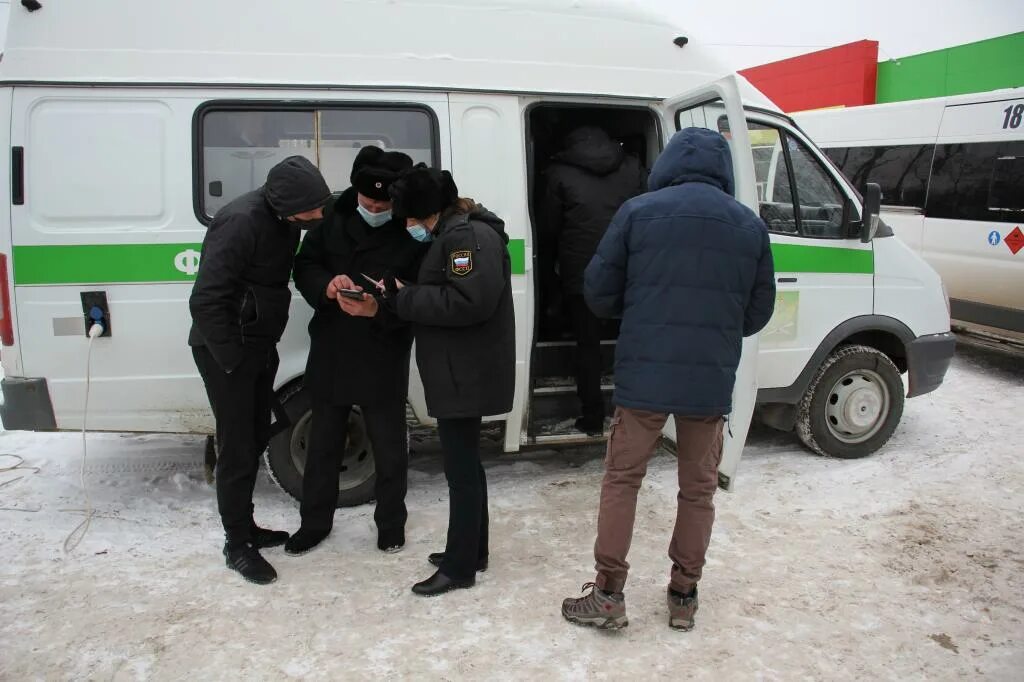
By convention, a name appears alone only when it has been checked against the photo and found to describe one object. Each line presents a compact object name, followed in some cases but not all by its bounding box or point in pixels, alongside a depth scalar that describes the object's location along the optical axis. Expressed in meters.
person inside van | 4.64
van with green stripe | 3.65
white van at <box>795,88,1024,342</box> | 7.30
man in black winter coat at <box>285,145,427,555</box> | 3.36
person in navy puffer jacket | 2.86
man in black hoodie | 3.22
